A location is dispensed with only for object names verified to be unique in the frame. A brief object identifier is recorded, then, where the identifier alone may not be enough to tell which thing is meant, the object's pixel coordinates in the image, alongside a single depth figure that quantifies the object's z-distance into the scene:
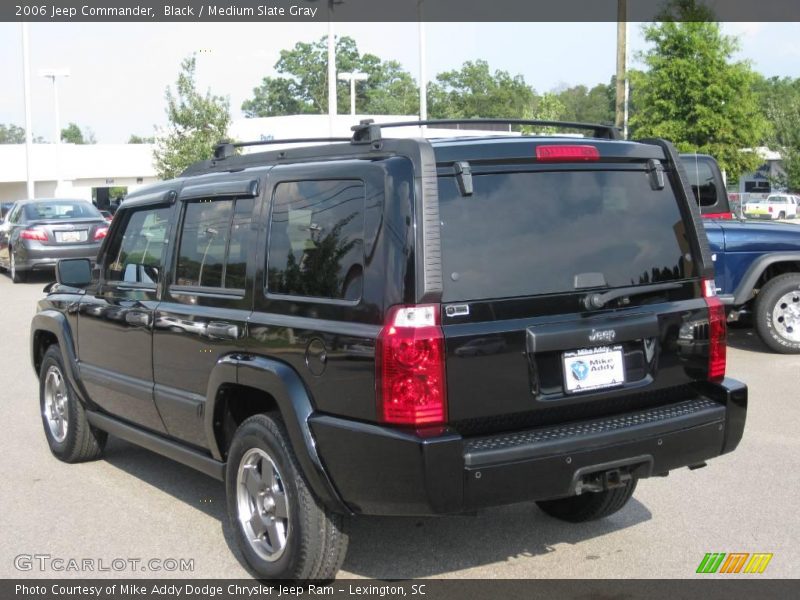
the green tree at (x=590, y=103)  133.75
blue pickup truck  10.34
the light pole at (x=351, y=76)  37.15
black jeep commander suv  3.98
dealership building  61.59
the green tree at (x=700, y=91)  26.28
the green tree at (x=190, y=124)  26.72
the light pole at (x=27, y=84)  34.92
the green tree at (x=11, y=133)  165.38
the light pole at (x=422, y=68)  28.72
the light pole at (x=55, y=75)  51.09
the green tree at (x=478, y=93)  108.62
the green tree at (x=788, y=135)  45.44
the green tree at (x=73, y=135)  161.38
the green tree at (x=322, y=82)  113.75
